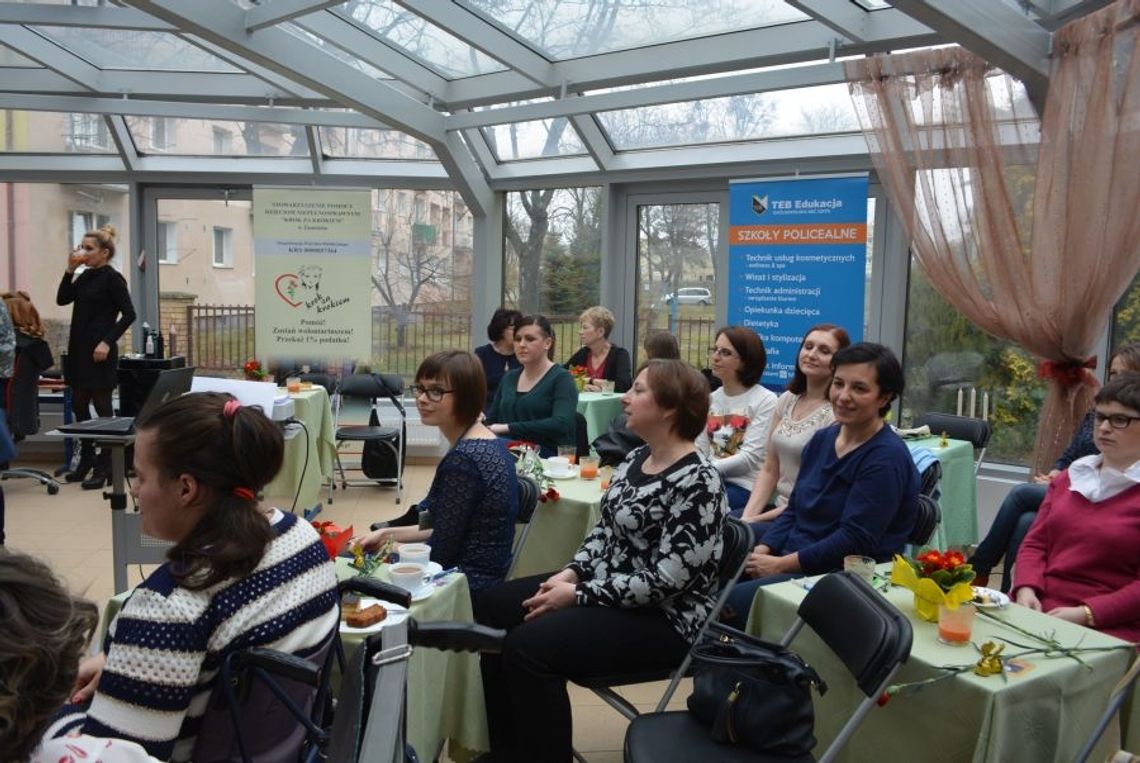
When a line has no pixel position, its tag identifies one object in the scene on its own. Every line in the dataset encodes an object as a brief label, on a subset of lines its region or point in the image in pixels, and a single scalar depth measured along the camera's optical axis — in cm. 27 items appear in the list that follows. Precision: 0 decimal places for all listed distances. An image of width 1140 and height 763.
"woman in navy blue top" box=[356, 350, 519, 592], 268
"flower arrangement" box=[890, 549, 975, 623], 213
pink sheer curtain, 398
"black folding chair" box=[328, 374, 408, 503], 664
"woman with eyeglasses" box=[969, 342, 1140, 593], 401
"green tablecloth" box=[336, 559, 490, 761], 226
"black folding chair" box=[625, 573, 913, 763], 190
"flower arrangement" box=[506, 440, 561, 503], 353
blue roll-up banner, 545
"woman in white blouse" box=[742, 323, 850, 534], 367
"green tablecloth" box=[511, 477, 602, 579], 357
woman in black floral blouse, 247
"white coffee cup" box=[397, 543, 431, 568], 249
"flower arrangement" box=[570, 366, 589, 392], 632
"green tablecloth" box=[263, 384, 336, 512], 594
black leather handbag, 202
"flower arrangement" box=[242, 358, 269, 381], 644
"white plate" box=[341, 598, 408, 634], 209
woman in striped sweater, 148
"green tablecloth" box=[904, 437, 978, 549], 454
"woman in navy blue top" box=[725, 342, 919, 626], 287
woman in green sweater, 466
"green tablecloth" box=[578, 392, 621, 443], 591
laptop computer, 318
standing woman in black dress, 673
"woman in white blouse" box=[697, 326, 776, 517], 413
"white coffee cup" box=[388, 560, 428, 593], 232
